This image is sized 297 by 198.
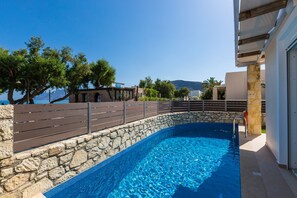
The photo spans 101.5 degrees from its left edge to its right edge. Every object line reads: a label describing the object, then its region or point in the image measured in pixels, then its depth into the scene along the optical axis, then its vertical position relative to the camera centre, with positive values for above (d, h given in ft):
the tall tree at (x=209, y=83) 71.78 +11.02
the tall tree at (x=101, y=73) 72.57 +15.82
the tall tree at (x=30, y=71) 48.32 +11.93
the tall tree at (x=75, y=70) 63.91 +15.91
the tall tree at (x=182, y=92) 136.83 +8.30
